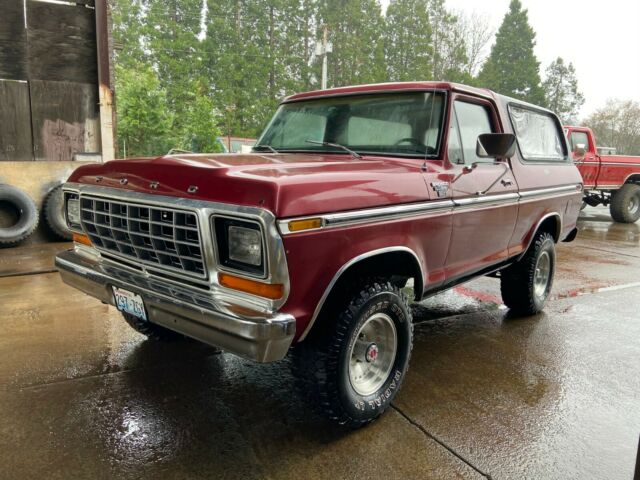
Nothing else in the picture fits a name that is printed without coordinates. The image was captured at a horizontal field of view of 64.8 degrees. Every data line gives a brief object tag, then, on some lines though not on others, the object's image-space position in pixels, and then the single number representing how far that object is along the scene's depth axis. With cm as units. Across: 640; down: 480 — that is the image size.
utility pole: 2416
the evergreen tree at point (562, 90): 4928
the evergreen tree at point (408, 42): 3709
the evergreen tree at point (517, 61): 4459
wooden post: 792
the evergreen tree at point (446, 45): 3991
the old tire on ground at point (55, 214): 741
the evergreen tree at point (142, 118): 2083
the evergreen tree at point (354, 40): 3541
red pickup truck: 1177
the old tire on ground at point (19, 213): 699
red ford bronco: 228
